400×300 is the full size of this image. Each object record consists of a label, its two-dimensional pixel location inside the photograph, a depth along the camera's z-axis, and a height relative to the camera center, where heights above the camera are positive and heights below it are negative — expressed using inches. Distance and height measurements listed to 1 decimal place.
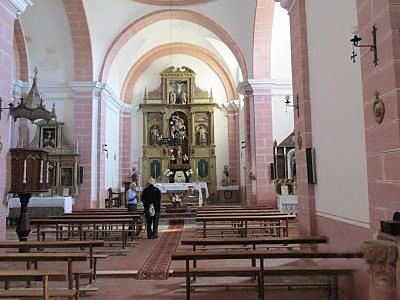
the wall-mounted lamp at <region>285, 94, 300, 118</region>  218.0 +44.1
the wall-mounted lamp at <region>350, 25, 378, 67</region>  119.5 +42.3
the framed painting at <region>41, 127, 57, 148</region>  474.9 +60.9
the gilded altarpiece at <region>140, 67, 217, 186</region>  690.2 +100.4
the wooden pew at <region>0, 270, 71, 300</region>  113.5 -28.1
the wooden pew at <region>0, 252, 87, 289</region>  137.3 -24.4
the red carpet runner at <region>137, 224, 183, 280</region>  197.9 -43.5
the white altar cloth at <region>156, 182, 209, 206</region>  551.2 -2.1
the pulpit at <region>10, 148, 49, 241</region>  237.8 +7.3
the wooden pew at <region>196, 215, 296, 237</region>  261.1 -22.5
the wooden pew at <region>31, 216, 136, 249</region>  264.8 -23.2
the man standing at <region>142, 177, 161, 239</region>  316.5 -13.7
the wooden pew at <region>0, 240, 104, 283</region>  168.4 -24.4
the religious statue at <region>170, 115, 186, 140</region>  703.7 +105.0
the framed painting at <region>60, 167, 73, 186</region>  462.9 +13.4
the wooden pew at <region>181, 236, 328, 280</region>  170.1 -24.6
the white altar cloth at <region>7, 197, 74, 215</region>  416.2 -15.3
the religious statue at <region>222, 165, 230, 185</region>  679.1 +14.9
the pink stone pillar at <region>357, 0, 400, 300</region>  109.0 +19.6
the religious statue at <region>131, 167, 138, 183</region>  570.0 +17.6
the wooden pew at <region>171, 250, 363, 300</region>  139.9 -26.6
